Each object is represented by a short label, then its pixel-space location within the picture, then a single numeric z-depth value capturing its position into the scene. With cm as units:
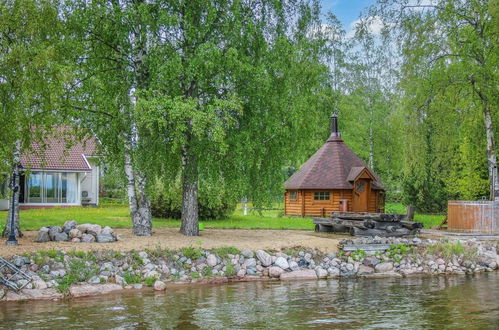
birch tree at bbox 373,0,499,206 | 2094
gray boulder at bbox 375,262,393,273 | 1509
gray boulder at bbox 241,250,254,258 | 1466
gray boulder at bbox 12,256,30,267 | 1206
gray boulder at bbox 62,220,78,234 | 1497
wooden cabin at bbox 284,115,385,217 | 2781
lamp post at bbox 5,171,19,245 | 1353
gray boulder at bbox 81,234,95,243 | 1451
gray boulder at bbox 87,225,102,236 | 1488
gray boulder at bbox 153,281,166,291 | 1238
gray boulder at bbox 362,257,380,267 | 1532
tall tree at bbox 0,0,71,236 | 1277
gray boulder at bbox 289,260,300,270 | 1464
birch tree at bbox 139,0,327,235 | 1465
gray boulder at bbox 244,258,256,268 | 1435
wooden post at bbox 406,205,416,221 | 2397
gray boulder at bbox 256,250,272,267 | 1455
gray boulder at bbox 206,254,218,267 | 1394
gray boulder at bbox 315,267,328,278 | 1438
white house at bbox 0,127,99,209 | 2991
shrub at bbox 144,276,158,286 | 1264
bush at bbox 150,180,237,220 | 2278
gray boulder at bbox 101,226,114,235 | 1487
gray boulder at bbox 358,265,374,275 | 1488
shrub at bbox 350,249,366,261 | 1551
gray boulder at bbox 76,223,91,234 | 1505
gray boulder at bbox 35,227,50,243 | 1428
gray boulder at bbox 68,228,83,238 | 1466
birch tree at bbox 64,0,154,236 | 1518
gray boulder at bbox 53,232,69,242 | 1448
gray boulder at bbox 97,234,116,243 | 1450
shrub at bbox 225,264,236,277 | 1382
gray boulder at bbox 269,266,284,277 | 1419
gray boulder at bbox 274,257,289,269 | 1454
